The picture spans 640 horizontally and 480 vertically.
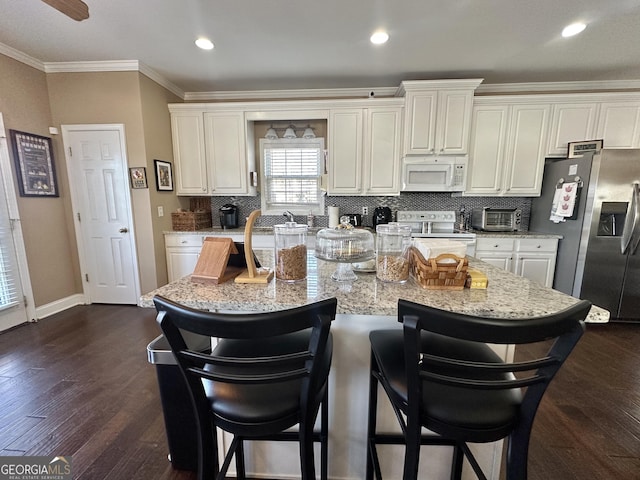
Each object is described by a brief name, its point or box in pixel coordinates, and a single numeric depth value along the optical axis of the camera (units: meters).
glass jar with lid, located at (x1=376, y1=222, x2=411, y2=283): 1.17
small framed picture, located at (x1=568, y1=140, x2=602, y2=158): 3.10
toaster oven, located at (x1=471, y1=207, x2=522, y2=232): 3.50
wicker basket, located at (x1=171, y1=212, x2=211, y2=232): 3.55
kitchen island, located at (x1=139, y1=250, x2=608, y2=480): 0.95
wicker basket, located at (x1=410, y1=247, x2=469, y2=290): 1.08
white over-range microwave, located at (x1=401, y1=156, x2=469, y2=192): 3.38
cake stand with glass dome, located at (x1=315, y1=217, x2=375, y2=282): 1.15
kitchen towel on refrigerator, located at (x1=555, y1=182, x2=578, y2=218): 2.96
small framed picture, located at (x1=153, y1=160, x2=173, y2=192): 3.31
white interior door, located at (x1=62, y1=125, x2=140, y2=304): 3.11
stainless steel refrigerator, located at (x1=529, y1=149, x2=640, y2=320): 2.74
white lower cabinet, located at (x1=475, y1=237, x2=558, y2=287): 3.26
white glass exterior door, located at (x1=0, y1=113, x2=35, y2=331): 2.67
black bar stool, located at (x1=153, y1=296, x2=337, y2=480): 0.63
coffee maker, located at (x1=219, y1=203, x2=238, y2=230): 3.77
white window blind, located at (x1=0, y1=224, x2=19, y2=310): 2.69
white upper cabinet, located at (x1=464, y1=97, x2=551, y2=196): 3.30
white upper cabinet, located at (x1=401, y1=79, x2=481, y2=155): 3.22
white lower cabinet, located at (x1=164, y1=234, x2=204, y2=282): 3.49
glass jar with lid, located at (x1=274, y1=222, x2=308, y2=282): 1.18
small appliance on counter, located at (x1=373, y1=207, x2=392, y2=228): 3.66
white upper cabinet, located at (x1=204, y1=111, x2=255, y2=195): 3.59
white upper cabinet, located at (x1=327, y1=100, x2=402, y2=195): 3.47
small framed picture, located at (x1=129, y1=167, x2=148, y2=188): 3.12
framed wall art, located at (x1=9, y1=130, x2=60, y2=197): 2.77
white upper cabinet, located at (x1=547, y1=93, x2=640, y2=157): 3.18
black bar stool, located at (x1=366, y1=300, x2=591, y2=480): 0.60
